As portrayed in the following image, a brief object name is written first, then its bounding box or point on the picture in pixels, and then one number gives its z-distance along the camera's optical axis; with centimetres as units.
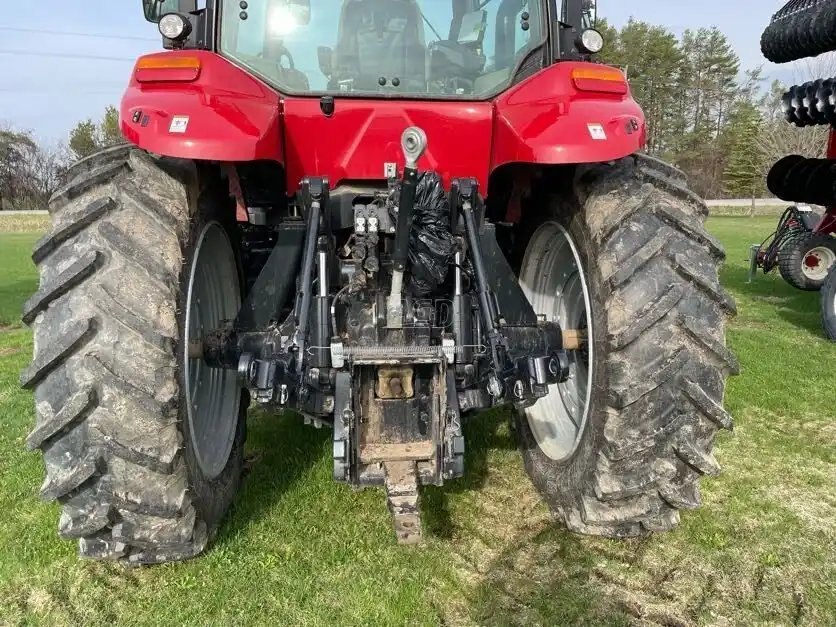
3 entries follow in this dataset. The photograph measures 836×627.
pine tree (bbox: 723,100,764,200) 4684
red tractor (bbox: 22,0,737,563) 226
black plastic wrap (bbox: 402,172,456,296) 250
